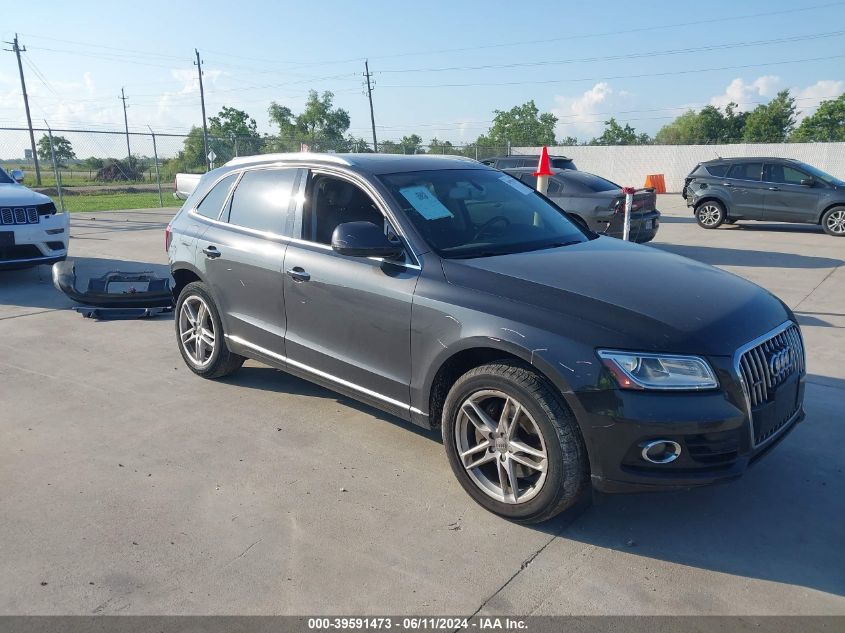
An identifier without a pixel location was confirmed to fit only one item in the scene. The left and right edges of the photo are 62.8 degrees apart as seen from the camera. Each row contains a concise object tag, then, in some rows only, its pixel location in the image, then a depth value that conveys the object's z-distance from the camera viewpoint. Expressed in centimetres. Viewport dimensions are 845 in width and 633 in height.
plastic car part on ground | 762
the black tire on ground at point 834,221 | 1443
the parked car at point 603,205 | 1138
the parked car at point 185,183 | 1208
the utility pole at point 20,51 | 4419
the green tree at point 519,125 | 7519
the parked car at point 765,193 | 1456
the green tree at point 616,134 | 8275
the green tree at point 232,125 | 6619
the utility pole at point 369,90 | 5362
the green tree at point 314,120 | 6738
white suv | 891
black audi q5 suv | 304
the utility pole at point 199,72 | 4834
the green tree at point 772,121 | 6003
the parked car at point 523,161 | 1642
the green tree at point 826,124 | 5559
